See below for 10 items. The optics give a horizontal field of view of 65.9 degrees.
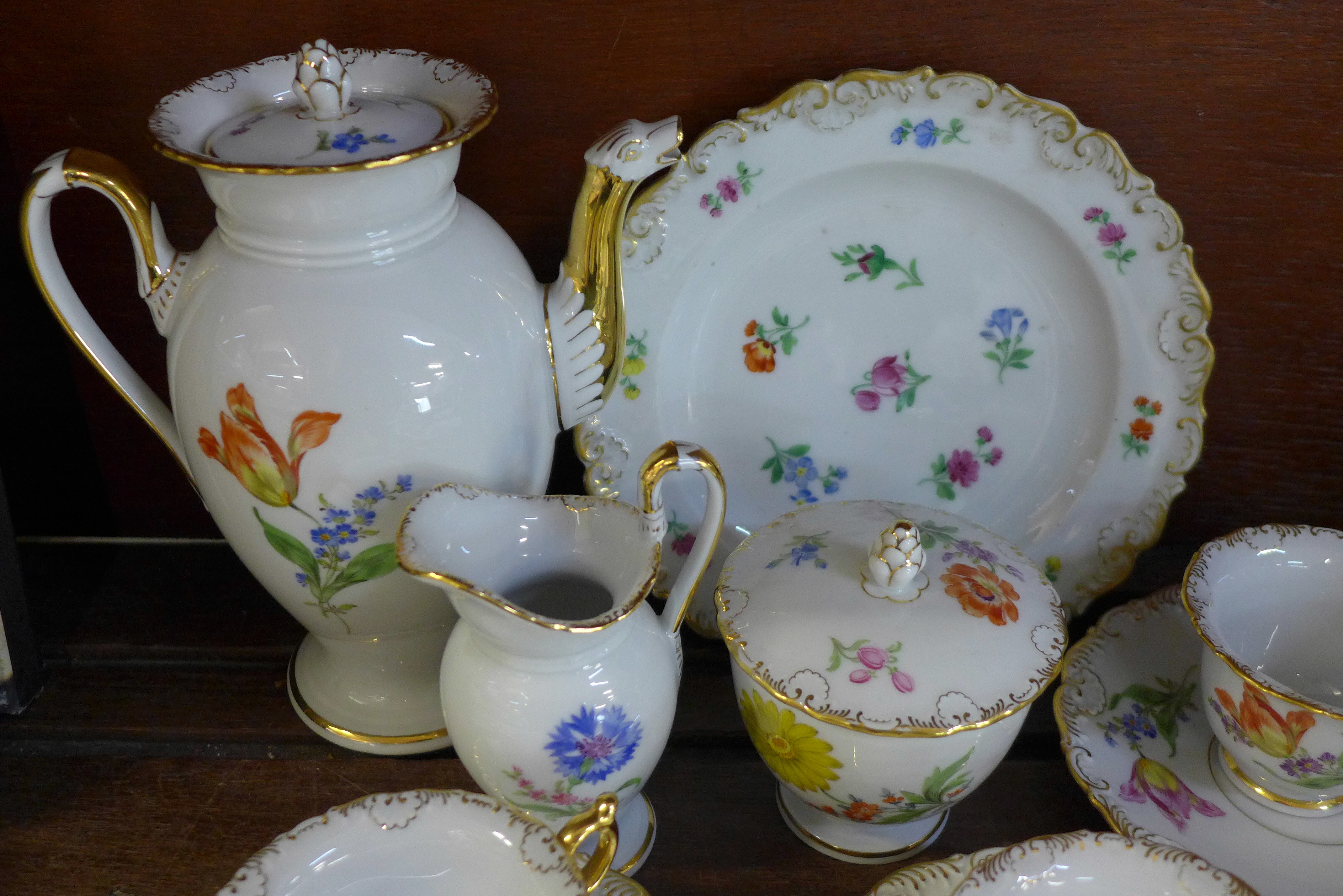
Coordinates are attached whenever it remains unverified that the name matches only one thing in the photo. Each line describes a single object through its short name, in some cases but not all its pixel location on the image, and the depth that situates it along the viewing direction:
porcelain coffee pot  0.50
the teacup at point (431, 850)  0.40
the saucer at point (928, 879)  0.48
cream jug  0.50
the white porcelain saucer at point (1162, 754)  0.57
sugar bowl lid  0.50
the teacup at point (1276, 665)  0.53
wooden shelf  0.58
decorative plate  0.63
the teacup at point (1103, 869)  0.44
